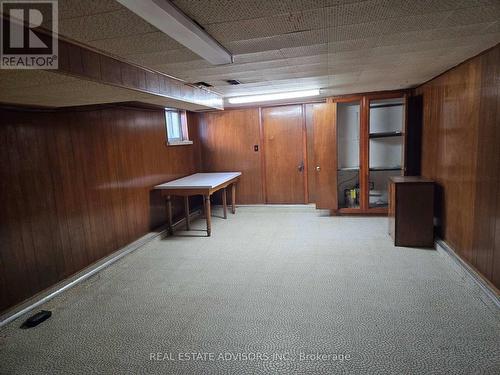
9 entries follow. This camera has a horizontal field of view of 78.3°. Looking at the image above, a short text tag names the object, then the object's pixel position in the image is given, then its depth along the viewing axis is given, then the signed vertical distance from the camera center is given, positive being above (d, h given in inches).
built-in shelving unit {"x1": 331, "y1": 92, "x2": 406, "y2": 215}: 199.5 -1.4
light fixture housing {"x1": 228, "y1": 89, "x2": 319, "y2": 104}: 186.1 +34.2
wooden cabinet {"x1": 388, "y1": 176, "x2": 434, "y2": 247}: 144.9 -32.0
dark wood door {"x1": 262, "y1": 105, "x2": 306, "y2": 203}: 235.5 -2.4
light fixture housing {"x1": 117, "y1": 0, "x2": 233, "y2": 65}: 55.1 +27.1
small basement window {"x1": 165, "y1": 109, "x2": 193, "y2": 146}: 213.0 +20.0
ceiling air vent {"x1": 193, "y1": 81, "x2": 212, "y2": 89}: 142.7 +33.0
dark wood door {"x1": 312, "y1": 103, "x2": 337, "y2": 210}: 203.6 -2.9
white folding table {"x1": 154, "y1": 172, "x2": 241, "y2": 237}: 179.8 -19.7
